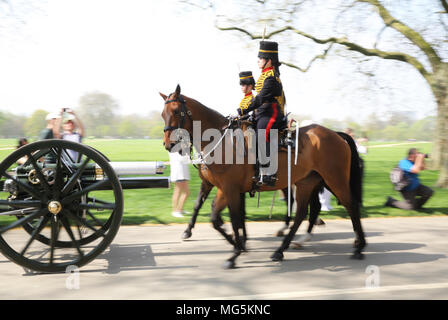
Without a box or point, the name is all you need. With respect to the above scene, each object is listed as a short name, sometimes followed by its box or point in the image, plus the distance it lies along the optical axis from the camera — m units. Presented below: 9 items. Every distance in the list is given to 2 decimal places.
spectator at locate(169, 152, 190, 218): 8.16
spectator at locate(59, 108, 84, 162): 6.18
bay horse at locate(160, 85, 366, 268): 5.07
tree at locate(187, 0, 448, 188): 13.29
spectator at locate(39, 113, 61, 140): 6.02
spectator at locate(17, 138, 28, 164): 8.02
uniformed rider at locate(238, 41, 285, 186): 5.48
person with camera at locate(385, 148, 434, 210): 9.17
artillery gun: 4.49
